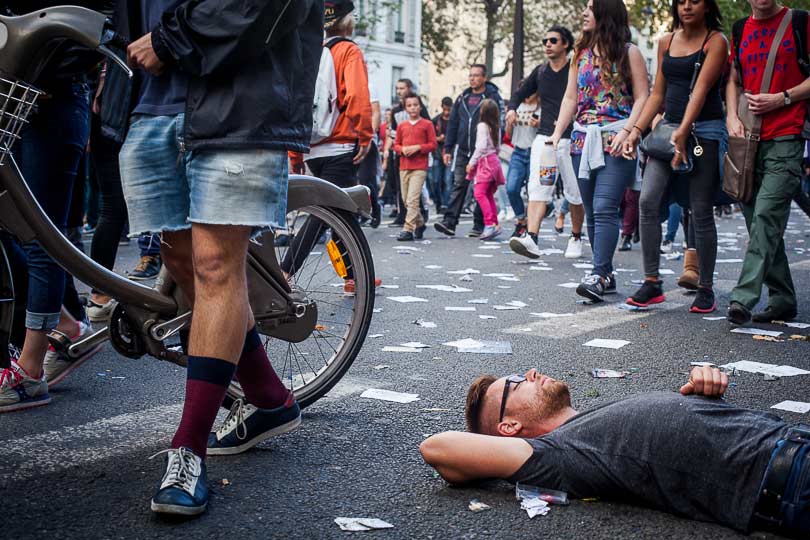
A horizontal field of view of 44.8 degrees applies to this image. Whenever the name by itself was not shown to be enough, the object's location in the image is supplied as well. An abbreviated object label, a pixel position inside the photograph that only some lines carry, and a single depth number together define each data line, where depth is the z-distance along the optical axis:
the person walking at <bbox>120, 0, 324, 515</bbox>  2.69
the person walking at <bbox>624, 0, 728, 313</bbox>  6.34
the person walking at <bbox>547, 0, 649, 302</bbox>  6.94
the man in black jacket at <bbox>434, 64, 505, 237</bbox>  13.04
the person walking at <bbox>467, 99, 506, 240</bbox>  12.62
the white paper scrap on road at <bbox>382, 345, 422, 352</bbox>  5.12
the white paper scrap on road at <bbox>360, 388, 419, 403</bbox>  4.04
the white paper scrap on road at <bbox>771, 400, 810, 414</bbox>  3.90
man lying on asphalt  2.51
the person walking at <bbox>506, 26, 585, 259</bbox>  9.53
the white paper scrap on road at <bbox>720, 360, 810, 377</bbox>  4.61
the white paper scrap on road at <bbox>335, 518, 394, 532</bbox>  2.63
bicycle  2.69
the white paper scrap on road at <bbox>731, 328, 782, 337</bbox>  5.67
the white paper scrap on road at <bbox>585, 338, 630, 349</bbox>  5.28
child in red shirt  12.69
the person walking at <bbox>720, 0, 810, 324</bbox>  5.80
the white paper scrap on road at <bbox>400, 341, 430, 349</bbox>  5.21
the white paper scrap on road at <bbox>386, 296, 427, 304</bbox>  6.92
